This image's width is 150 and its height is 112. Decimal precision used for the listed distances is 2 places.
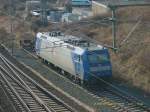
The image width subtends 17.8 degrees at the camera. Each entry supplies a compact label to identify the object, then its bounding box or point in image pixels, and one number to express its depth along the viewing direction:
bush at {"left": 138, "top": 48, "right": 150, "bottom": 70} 33.02
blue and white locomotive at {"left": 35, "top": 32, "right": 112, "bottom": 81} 31.67
